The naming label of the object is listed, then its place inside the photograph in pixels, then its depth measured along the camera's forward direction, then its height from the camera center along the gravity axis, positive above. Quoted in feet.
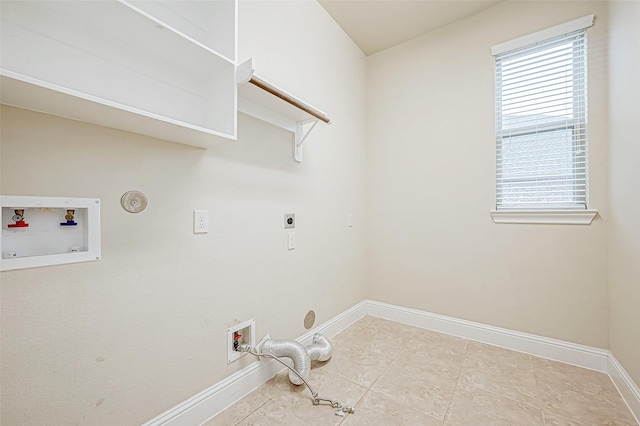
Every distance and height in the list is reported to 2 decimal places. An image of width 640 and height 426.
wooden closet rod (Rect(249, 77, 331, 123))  4.10 +2.10
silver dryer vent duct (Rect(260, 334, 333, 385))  5.06 -2.79
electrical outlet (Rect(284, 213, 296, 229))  5.88 -0.16
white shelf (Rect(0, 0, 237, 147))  2.60 +1.88
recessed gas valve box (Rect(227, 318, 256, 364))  4.65 -2.33
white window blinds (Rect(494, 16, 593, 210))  5.97 +2.16
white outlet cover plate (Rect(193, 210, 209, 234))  4.20 -0.12
